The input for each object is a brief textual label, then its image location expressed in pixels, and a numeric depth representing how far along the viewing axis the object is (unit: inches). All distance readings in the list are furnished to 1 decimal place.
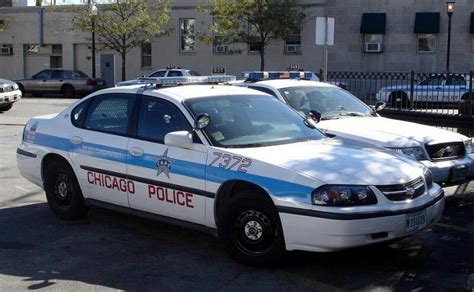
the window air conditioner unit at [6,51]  1540.4
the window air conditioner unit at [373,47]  1224.8
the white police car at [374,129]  295.3
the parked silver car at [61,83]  1258.6
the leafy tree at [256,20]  1160.2
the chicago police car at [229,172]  198.2
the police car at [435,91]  486.6
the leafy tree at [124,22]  1278.3
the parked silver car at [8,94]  788.0
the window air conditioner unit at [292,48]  1282.0
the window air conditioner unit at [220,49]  1340.3
